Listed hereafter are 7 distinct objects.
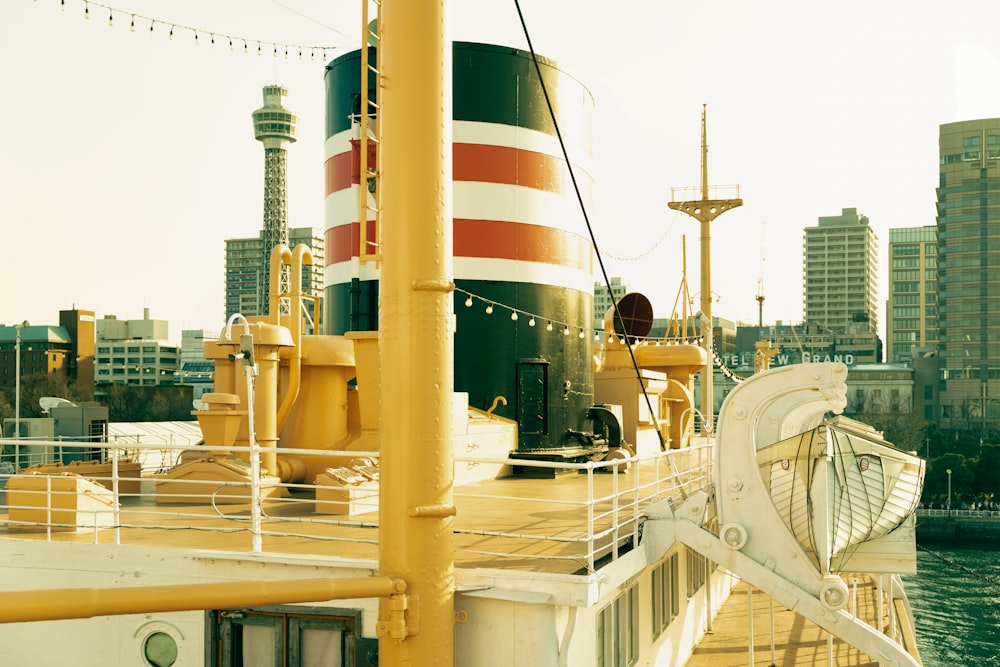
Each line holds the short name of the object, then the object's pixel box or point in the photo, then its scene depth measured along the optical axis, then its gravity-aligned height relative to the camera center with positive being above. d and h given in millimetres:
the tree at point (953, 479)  78312 -10908
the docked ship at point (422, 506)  7246 -1634
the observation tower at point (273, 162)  174125 +39738
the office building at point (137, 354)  163750 +42
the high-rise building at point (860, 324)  176000 +5910
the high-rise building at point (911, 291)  182500 +12807
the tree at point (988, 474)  79812 -10458
